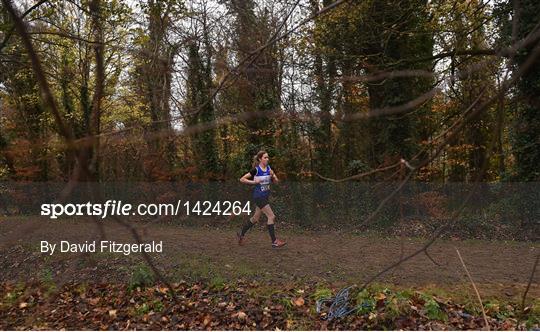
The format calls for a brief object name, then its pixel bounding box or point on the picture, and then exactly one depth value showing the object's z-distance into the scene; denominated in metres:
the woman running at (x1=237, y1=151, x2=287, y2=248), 8.17
